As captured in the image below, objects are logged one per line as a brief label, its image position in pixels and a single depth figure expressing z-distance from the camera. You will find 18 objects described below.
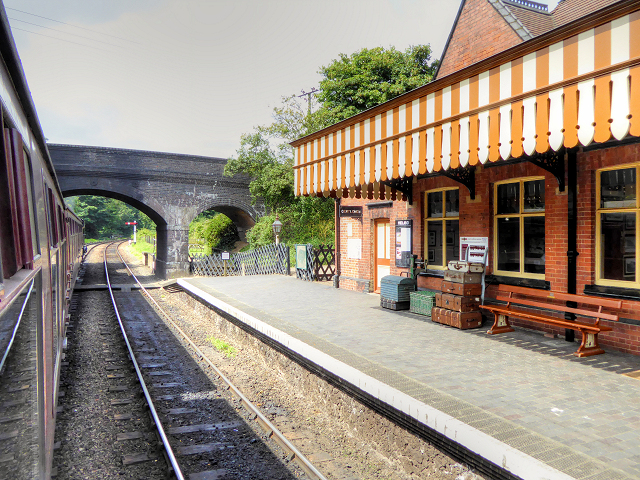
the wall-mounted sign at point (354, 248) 12.91
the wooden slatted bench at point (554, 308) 6.03
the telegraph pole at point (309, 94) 24.56
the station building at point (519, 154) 4.87
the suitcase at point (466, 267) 7.76
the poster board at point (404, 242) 10.32
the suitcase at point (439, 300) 8.31
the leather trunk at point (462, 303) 7.84
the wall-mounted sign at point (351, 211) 12.75
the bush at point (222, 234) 32.72
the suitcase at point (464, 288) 7.79
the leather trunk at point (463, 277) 7.71
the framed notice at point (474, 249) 8.32
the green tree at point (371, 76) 20.92
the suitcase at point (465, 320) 7.83
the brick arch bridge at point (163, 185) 20.94
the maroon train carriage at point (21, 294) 1.64
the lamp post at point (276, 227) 19.76
